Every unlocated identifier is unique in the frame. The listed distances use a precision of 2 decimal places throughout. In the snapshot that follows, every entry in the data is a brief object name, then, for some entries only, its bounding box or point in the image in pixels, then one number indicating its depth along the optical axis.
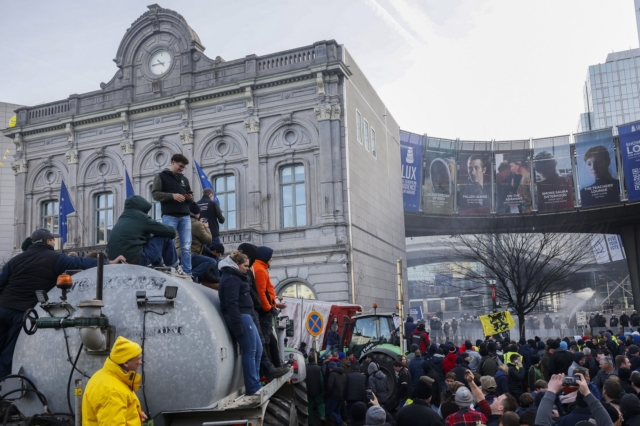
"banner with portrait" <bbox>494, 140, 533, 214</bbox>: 47.69
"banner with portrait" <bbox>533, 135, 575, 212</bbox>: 46.69
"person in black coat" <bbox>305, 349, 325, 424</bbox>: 13.53
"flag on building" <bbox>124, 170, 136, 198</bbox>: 31.39
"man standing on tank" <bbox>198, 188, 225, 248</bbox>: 10.41
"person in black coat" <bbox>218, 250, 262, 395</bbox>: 5.80
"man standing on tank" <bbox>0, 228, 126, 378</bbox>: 5.87
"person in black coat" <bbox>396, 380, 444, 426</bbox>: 6.46
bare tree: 31.78
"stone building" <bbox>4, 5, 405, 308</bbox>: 29.72
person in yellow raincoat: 4.12
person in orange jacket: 7.23
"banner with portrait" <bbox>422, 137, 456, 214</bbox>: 47.75
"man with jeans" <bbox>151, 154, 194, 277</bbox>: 7.63
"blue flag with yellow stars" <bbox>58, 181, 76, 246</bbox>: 30.83
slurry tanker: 5.00
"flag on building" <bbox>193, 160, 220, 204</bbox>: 29.06
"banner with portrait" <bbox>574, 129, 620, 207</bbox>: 45.22
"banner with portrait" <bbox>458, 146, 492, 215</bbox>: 48.47
